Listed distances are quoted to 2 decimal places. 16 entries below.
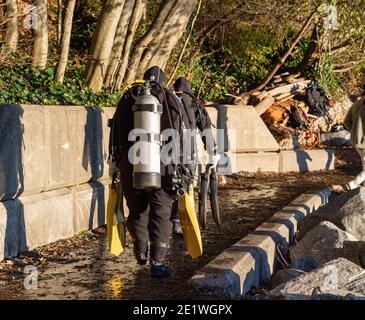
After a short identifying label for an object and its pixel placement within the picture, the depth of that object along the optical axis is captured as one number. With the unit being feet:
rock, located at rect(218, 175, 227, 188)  56.97
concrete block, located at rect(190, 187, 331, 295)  28.79
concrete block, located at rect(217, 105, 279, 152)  61.28
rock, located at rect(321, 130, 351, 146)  81.43
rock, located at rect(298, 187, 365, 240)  42.23
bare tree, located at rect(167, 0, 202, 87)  67.93
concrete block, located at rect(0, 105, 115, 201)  33.78
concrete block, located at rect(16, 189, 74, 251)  34.66
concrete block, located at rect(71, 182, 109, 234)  39.10
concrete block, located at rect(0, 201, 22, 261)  32.88
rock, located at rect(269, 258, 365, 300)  26.63
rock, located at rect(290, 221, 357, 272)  36.17
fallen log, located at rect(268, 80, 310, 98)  79.82
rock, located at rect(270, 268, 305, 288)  32.72
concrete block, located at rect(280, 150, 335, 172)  66.16
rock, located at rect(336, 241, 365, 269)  34.83
